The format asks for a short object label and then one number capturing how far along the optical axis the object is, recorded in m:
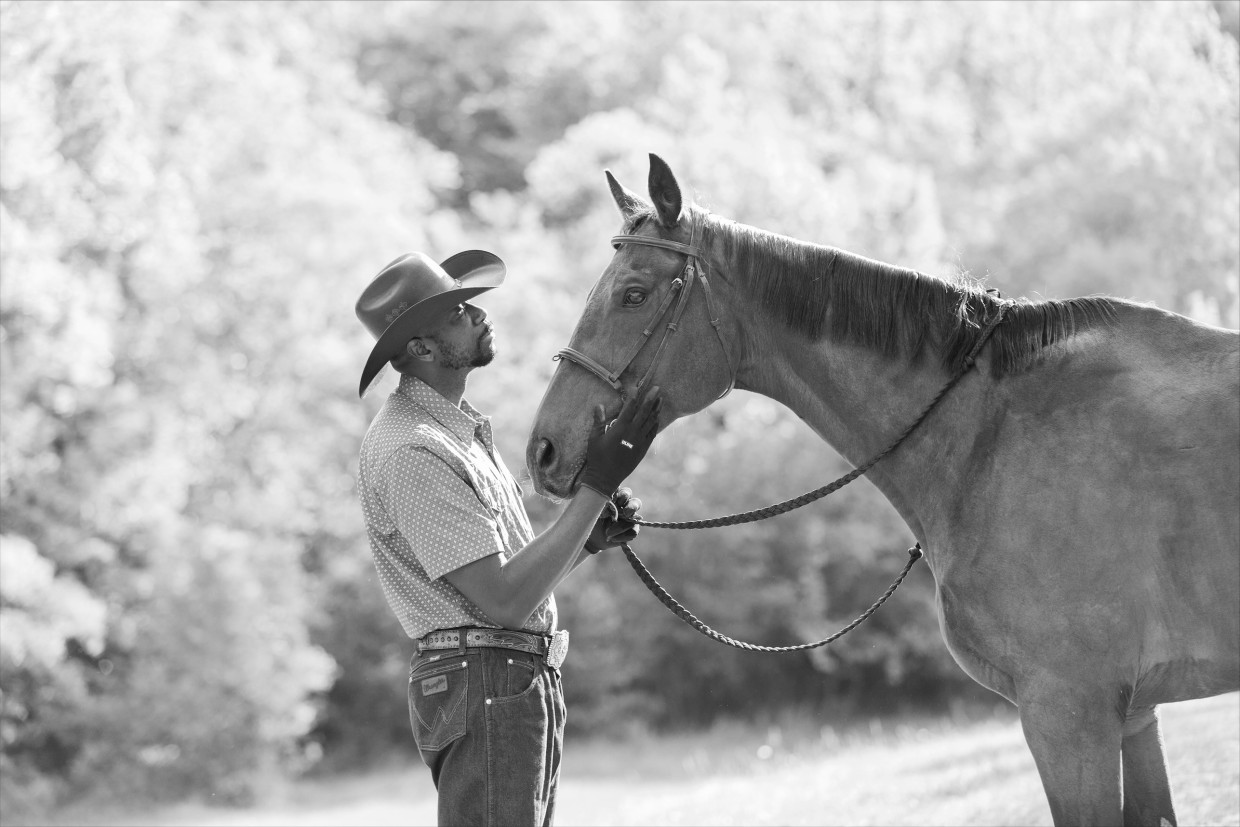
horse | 6.45
